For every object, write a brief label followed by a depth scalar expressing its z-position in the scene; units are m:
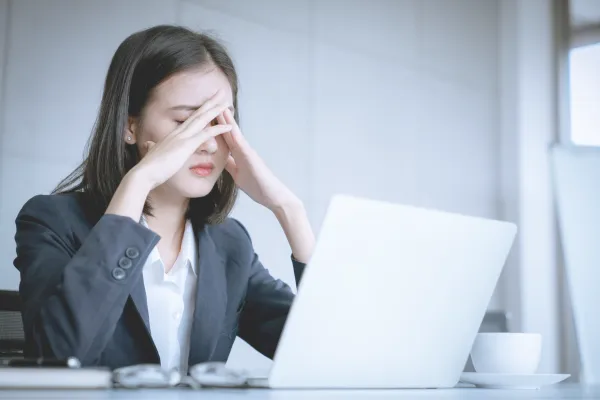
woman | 2.52
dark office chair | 2.64
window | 5.38
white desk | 1.94
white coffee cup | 2.33
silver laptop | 2.10
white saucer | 2.26
